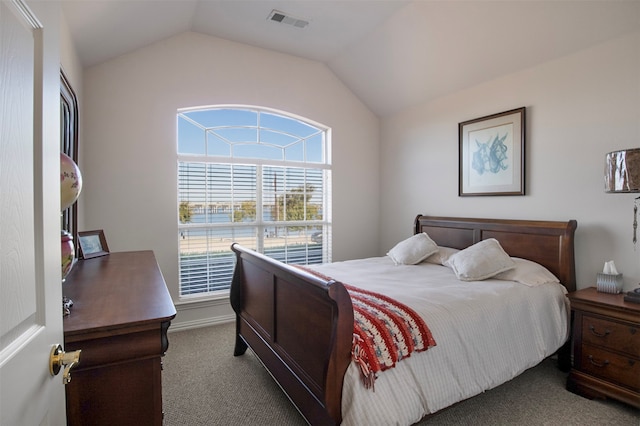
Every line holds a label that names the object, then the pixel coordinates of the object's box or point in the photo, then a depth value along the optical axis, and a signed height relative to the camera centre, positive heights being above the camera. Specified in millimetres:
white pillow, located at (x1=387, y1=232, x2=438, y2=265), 3422 -438
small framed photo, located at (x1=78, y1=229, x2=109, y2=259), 2513 -272
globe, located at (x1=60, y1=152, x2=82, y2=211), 1299 +111
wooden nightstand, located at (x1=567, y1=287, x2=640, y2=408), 2139 -940
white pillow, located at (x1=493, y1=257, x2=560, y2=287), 2613 -537
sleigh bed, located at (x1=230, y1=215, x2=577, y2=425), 1562 -768
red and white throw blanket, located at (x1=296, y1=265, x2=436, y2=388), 1574 -649
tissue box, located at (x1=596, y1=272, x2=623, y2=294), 2451 -558
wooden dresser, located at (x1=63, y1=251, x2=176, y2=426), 1108 -523
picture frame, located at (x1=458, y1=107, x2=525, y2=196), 3199 +548
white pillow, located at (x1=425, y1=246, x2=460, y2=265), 3365 -483
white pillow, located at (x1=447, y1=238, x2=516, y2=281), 2742 -454
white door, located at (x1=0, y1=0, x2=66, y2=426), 591 -9
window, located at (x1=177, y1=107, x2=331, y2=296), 3758 +226
